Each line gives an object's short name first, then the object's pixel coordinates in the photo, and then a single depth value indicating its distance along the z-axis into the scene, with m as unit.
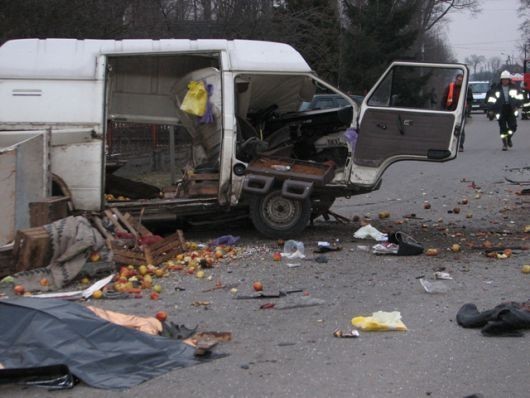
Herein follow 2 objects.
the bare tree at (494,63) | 129.30
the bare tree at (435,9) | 61.88
